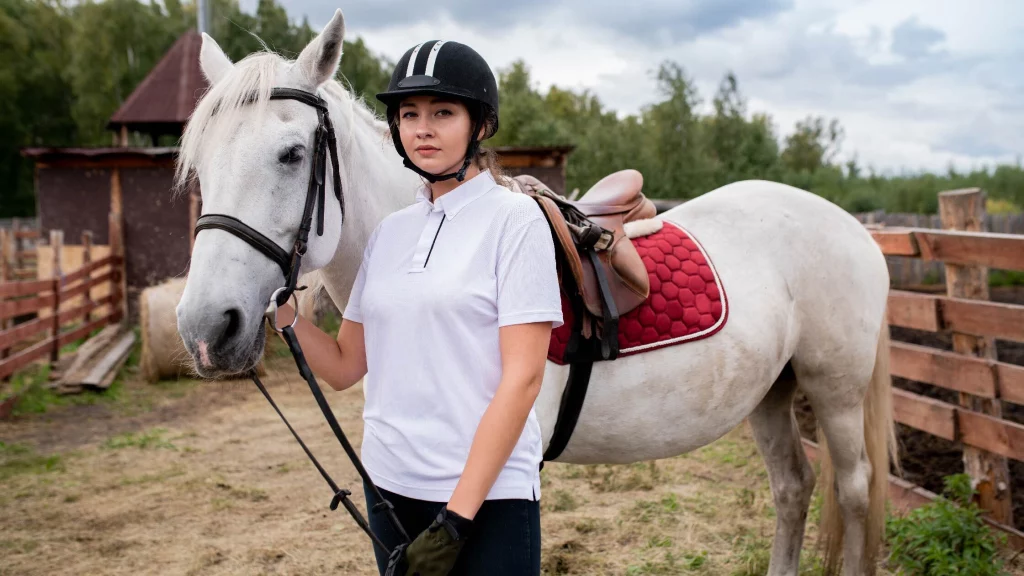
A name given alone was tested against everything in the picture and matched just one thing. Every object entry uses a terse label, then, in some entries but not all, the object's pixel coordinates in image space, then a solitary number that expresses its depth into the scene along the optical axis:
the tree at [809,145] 30.38
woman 1.21
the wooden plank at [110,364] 7.08
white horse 1.60
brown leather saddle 2.00
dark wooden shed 9.98
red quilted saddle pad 2.21
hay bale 7.43
